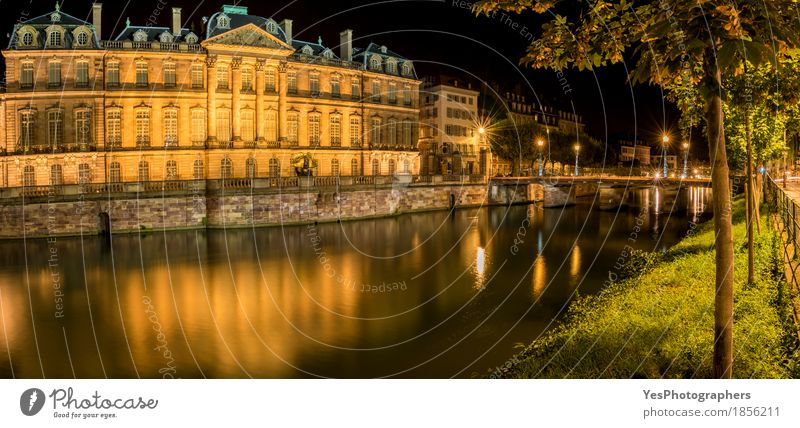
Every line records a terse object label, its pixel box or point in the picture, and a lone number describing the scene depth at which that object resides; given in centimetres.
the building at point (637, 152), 12494
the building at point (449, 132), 7656
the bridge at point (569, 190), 6225
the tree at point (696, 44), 656
